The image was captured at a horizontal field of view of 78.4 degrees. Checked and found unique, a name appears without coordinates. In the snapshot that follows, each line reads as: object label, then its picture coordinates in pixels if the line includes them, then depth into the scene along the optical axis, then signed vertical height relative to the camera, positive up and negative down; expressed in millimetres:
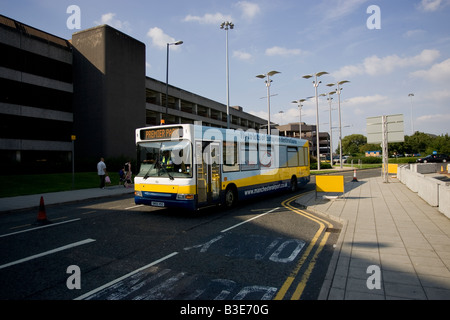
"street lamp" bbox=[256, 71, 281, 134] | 31023 +9786
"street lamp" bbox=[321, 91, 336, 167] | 49384 +11061
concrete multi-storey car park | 30156 +8649
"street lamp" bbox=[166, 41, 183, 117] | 23672 +9899
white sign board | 18734 +2097
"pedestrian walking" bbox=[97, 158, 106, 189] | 17953 -477
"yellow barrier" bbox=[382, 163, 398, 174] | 25692 -893
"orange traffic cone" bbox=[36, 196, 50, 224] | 8617 -1627
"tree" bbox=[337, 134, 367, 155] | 148000 +9807
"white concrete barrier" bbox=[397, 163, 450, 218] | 9005 -1312
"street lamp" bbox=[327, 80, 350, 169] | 42875 +10948
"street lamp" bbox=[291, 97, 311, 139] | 46812 +10160
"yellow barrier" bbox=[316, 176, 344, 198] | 12325 -1098
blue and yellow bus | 9008 -150
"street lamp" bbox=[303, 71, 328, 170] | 35706 +10561
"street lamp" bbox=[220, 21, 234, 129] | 26700 +13343
